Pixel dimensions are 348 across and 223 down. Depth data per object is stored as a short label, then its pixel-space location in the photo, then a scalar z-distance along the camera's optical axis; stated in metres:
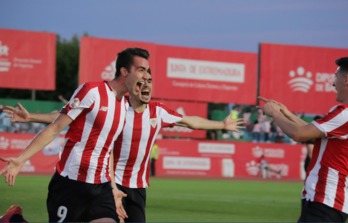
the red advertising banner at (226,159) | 39.31
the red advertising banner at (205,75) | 44.34
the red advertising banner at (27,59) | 40.91
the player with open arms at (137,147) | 9.64
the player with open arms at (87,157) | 7.97
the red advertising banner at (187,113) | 42.31
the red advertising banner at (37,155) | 35.60
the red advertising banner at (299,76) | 46.38
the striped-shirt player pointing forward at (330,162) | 7.48
